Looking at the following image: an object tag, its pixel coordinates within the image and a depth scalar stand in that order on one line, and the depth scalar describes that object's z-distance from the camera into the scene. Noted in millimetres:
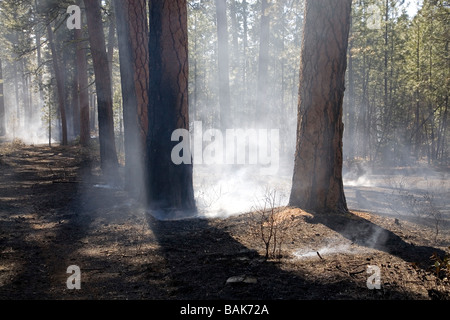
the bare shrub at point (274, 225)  4354
